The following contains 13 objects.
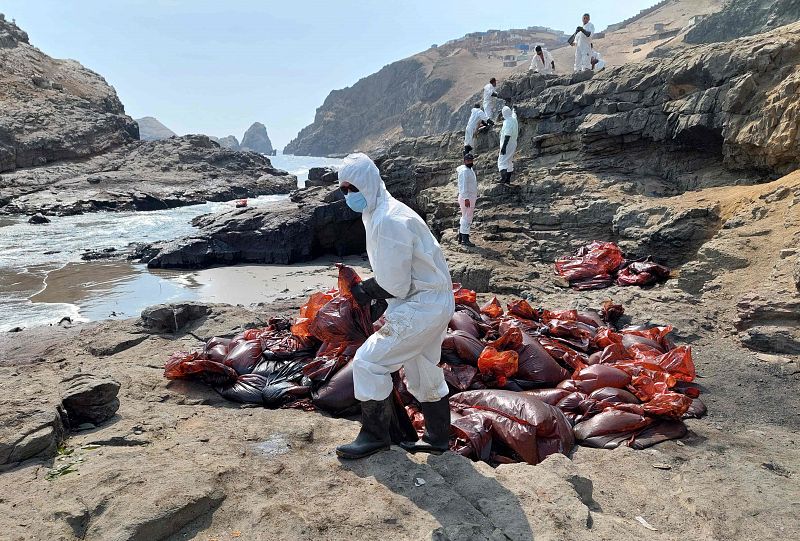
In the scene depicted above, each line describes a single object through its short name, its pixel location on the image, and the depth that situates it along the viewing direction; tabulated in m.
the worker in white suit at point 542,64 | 13.70
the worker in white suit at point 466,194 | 8.93
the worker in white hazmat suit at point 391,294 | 2.65
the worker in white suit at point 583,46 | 12.80
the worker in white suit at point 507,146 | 10.38
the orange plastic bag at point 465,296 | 5.28
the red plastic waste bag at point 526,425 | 3.16
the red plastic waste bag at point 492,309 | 5.32
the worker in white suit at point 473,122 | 12.40
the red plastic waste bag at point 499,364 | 4.02
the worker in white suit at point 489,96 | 12.80
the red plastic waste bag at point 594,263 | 7.29
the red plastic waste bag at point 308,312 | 4.44
